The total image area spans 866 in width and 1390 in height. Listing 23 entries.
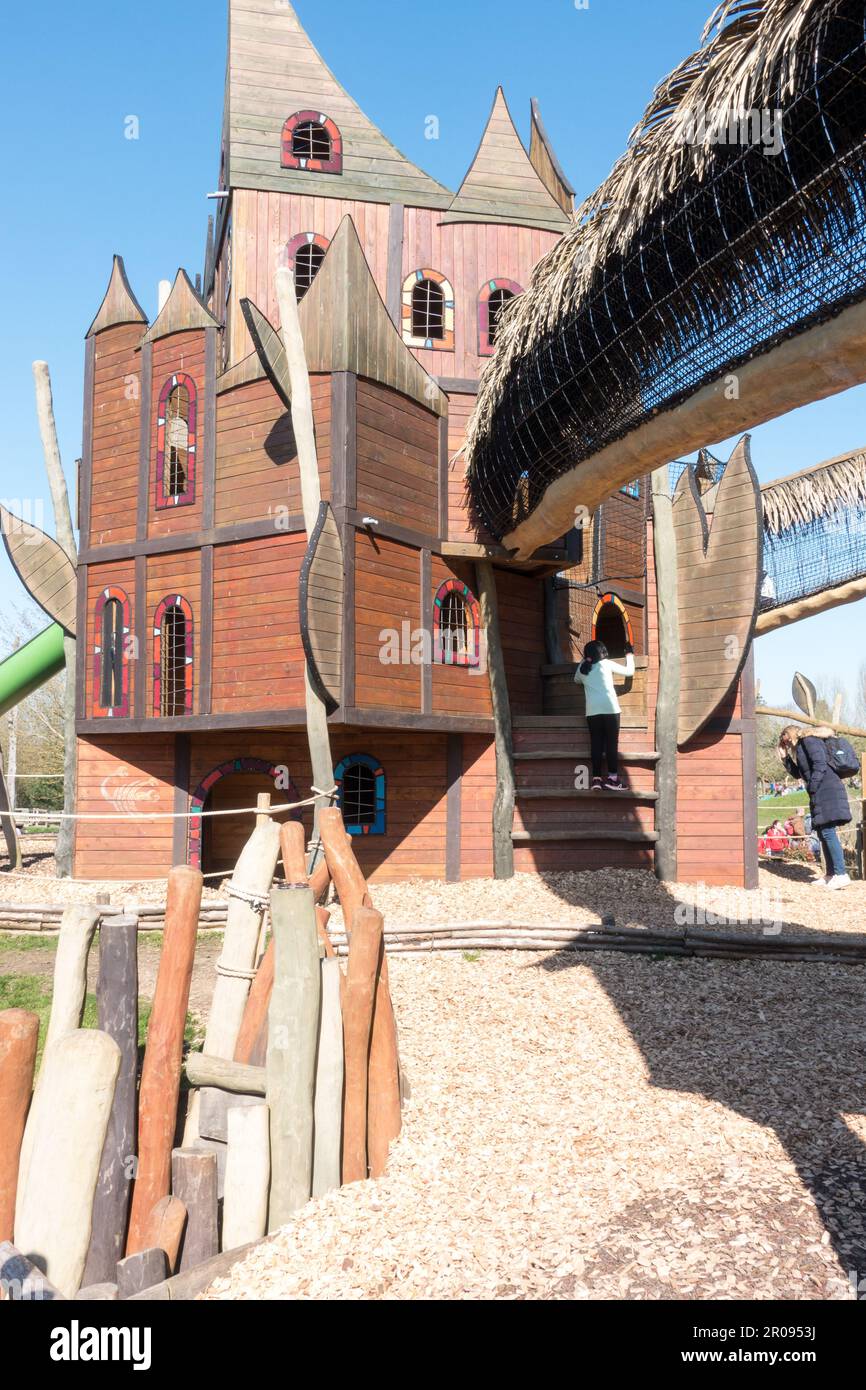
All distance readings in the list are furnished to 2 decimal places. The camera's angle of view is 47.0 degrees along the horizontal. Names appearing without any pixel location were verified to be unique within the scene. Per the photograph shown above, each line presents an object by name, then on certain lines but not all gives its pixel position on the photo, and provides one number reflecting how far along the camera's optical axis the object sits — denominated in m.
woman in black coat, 12.54
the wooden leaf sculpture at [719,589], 12.37
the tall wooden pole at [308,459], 10.77
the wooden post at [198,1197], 3.80
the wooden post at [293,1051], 3.99
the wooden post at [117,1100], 3.70
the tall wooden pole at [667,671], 12.42
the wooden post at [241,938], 4.70
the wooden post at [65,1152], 3.36
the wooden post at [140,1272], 3.47
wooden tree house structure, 11.64
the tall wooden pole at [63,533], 13.64
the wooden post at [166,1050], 3.88
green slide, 15.80
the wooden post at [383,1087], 4.39
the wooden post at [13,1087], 3.27
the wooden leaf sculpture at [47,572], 14.41
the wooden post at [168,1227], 3.69
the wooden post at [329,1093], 4.12
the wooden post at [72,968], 4.26
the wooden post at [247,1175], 3.89
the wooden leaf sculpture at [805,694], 17.28
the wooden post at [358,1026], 4.23
